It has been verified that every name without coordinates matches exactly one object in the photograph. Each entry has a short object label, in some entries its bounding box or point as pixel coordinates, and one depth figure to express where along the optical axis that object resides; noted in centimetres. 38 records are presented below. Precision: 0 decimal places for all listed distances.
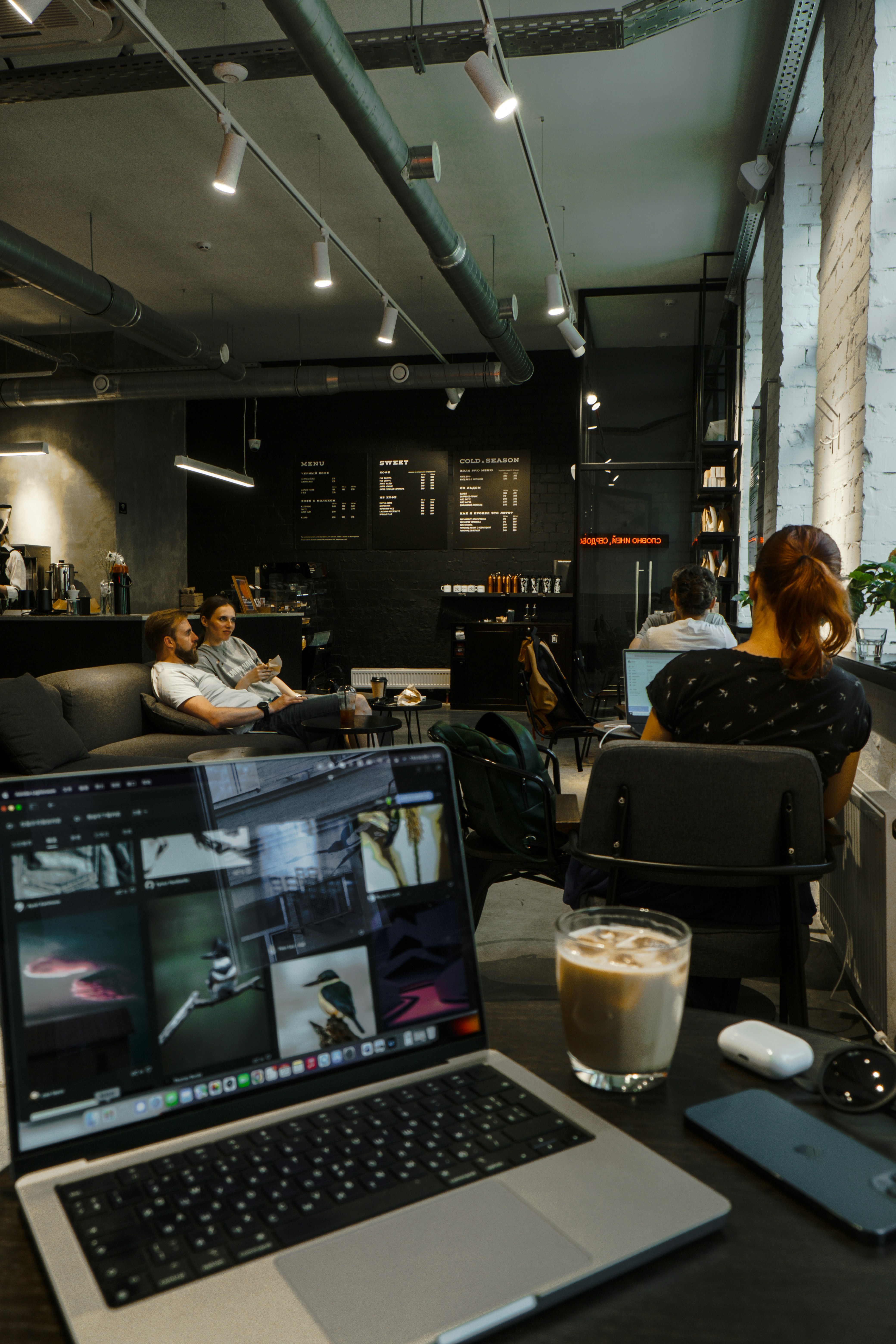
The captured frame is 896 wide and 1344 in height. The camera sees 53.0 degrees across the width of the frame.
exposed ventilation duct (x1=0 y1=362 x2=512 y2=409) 832
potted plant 204
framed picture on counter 818
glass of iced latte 68
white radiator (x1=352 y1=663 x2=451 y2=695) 1031
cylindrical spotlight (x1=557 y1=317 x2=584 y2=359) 625
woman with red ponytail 187
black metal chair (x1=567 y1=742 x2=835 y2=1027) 161
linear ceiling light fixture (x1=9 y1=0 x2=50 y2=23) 282
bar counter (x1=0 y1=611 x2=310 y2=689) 671
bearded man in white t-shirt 453
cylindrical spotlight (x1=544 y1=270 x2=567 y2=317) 557
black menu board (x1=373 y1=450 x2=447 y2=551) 1030
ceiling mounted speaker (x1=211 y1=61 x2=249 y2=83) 403
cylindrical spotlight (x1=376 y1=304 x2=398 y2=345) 627
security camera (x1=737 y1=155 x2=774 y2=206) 535
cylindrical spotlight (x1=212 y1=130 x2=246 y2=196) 385
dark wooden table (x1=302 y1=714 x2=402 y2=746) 462
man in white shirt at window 443
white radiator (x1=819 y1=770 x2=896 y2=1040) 201
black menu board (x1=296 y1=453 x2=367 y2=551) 1052
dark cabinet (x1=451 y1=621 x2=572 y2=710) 959
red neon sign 846
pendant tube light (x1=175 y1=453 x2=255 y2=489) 842
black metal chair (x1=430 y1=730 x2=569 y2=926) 237
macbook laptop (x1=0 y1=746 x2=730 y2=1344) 47
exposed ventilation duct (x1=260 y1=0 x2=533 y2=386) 335
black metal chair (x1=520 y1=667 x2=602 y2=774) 470
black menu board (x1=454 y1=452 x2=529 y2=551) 1009
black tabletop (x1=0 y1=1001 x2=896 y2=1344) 44
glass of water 256
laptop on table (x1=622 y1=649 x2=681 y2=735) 369
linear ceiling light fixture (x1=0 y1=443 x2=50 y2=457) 820
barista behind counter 823
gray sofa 435
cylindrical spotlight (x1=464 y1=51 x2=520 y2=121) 329
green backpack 240
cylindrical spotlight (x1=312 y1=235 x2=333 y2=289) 493
